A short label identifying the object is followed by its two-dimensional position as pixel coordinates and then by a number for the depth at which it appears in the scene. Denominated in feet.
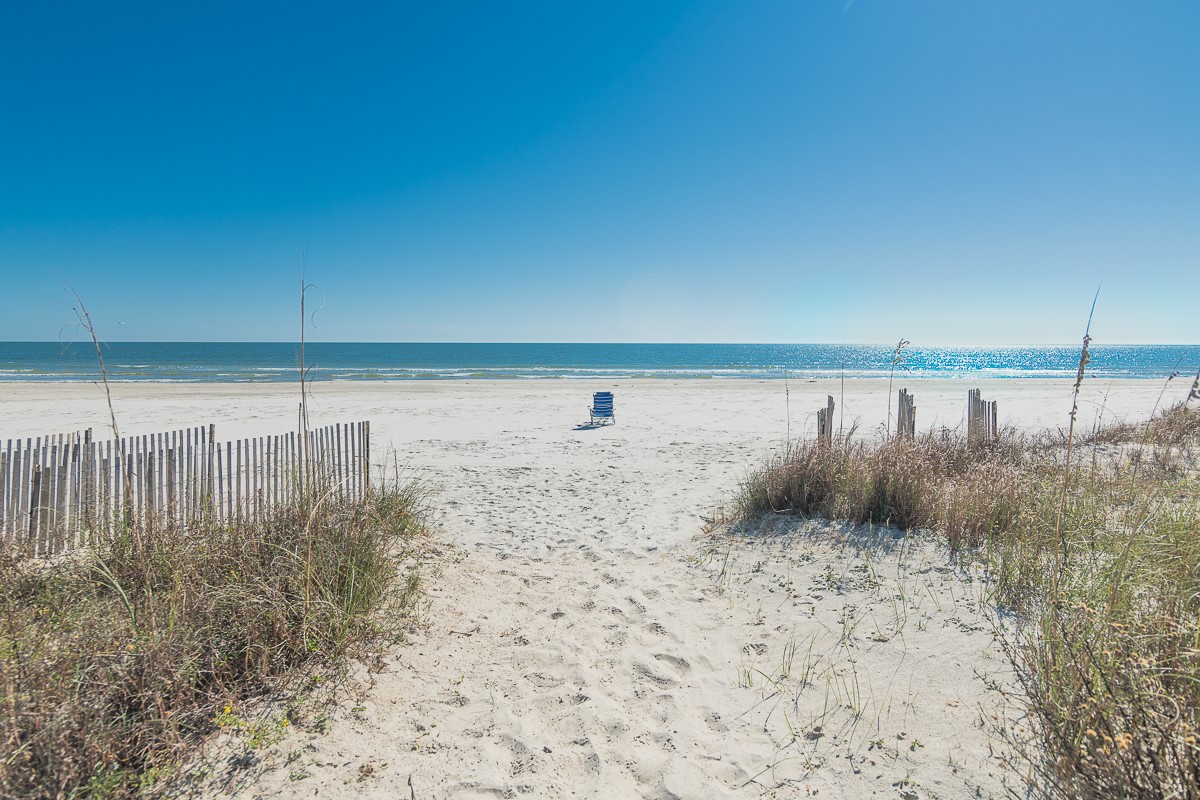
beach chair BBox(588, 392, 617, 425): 51.88
